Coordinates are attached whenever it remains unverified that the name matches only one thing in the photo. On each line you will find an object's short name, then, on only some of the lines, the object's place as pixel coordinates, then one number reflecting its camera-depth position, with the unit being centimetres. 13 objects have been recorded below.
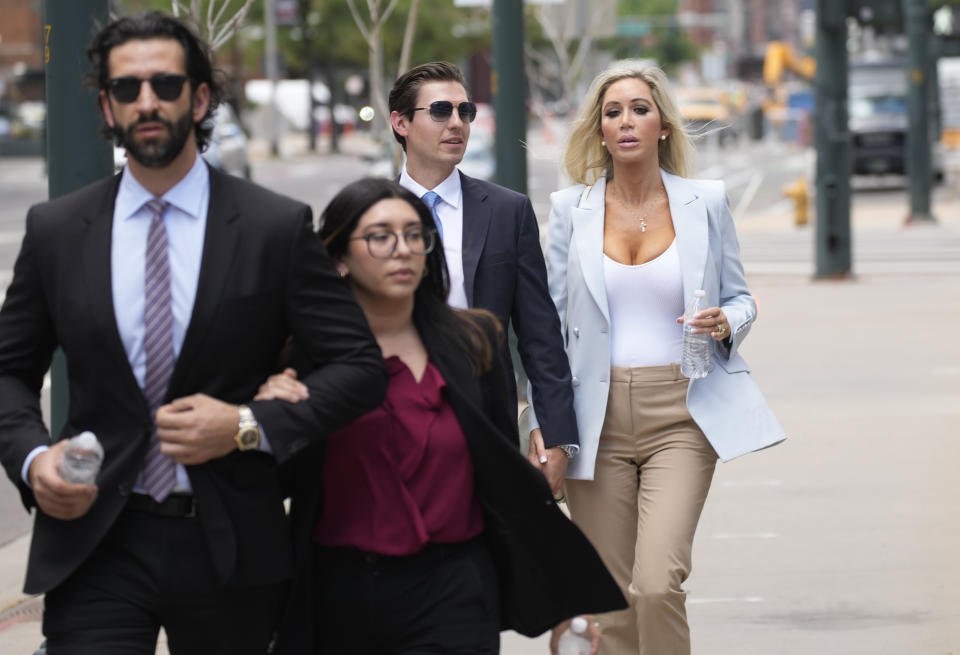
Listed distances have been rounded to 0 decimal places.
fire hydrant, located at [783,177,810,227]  5559
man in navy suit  914
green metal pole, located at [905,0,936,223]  5028
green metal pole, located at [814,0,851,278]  3653
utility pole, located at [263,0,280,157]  12456
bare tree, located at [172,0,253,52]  1344
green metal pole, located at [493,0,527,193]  2183
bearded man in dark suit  627
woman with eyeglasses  672
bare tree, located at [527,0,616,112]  3578
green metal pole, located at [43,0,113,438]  1070
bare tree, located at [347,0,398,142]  1858
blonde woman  939
